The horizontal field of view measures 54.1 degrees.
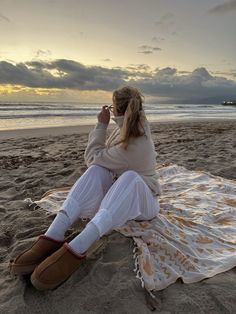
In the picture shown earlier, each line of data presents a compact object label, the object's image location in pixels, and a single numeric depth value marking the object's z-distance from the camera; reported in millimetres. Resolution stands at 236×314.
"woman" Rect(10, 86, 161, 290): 1639
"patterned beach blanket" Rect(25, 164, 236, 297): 1815
